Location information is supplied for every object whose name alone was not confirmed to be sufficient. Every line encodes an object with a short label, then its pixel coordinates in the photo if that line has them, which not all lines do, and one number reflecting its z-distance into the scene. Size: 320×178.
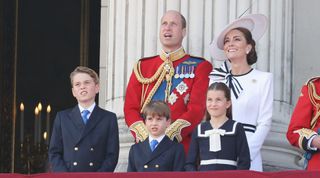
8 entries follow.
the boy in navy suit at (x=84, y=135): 18.36
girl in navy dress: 17.80
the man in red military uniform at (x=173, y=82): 19.22
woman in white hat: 18.92
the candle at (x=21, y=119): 30.09
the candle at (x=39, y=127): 30.32
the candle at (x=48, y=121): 30.30
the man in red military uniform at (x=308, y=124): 18.16
